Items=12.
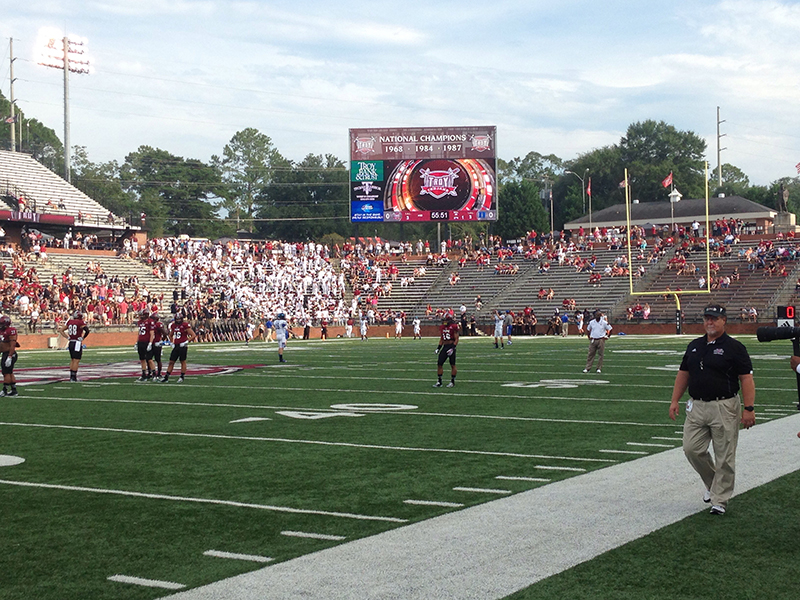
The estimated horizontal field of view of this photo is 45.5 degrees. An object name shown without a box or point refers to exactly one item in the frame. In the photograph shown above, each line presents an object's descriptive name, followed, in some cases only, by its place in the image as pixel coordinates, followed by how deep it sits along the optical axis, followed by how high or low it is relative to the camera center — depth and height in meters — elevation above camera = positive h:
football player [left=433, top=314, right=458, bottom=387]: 17.95 -0.71
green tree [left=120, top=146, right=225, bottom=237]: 94.44 +12.52
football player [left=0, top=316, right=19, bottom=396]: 16.94 -0.71
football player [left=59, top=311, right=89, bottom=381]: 20.14 -0.55
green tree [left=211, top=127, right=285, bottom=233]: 102.25 +15.85
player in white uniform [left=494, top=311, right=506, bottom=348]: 33.56 -0.79
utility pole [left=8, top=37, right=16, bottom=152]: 64.40 +17.76
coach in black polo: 7.04 -0.74
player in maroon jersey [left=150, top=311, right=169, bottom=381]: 19.94 -0.56
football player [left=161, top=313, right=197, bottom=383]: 19.58 -0.54
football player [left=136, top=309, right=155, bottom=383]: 20.08 -0.67
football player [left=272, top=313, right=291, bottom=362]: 26.90 -0.64
